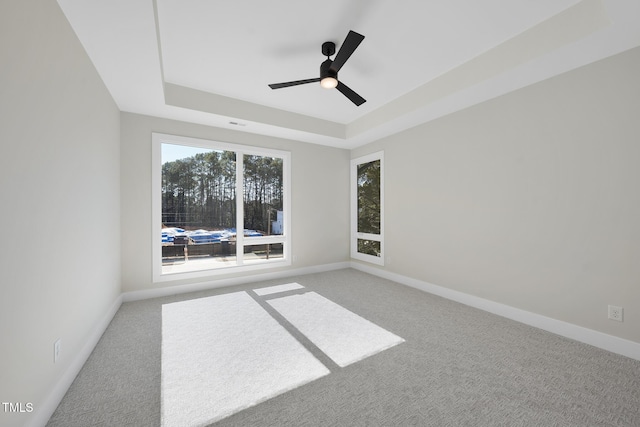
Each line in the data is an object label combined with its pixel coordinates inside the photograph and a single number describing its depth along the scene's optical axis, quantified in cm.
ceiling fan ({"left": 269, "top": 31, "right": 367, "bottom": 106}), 204
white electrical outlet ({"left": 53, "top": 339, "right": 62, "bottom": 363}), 161
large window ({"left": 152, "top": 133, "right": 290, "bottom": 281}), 371
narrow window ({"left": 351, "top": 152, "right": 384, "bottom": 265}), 475
